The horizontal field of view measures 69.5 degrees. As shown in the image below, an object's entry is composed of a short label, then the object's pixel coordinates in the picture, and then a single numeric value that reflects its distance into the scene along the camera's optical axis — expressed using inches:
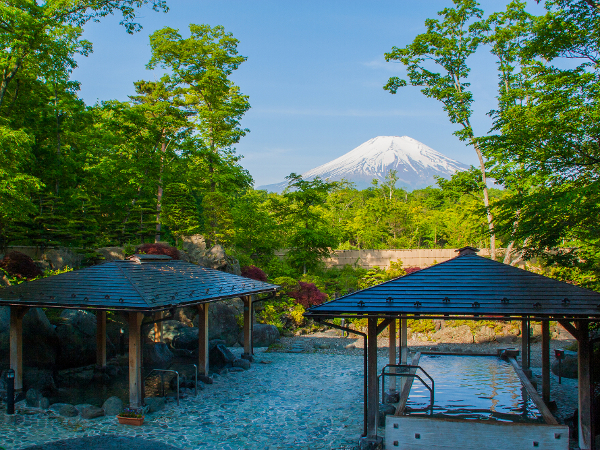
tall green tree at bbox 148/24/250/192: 1023.6
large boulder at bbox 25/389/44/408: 352.5
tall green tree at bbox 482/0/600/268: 387.5
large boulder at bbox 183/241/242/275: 783.1
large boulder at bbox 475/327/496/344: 655.8
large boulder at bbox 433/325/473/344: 660.1
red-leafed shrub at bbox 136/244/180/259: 692.3
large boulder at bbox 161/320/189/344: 593.6
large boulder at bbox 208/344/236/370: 507.0
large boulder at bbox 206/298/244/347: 655.8
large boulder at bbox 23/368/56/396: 405.2
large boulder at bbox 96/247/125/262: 766.5
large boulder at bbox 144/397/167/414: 352.1
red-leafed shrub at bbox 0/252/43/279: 574.9
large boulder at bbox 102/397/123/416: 343.3
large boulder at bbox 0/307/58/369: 459.5
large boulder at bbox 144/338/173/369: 488.1
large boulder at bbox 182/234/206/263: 823.6
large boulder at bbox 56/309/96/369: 489.7
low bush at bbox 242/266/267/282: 817.5
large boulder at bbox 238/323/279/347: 652.7
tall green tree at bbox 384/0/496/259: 890.7
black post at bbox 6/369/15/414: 339.3
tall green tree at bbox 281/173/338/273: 946.1
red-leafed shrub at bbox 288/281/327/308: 805.9
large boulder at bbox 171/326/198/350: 581.9
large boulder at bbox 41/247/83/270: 684.7
